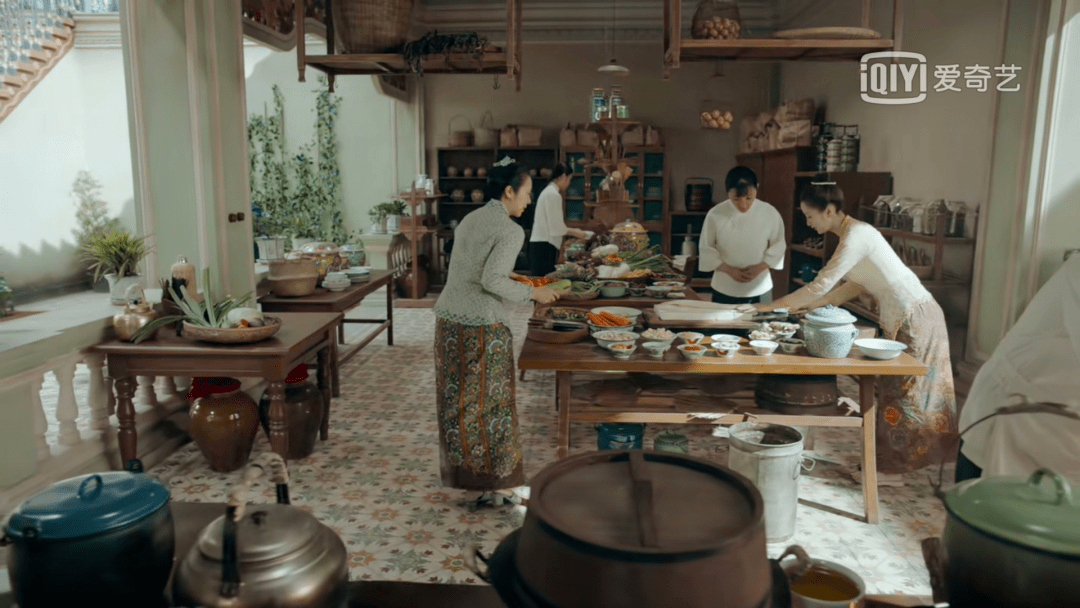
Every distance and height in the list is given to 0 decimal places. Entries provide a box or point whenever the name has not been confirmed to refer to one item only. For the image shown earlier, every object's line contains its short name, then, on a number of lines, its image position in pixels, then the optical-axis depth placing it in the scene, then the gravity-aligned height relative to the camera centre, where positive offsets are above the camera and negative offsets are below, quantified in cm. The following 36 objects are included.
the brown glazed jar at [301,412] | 457 -138
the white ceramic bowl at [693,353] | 363 -78
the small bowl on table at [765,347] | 371 -77
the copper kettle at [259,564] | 117 -60
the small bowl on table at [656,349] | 368 -77
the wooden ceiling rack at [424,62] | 466 +84
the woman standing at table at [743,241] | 550 -36
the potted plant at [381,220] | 1025 -42
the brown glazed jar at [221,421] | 432 -136
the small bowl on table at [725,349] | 370 -78
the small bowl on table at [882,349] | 361 -75
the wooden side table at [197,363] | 389 -92
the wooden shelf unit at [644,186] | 1098 +10
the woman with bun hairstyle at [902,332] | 418 -77
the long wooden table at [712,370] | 357 -85
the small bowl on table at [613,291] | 537 -71
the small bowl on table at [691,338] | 388 -76
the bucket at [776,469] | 344 -129
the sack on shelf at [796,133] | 859 +71
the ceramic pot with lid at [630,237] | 649 -39
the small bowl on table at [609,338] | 371 -74
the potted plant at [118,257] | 416 -39
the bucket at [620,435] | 413 -136
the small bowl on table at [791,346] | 376 -77
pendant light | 866 +146
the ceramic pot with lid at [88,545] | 120 -59
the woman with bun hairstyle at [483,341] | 376 -77
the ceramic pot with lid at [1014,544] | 111 -54
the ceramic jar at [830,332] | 359 -67
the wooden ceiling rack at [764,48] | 418 +85
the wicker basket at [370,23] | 462 +106
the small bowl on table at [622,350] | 364 -77
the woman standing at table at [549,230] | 770 -40
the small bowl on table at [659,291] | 537 -71
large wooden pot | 108 -52
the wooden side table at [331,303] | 541 -83
